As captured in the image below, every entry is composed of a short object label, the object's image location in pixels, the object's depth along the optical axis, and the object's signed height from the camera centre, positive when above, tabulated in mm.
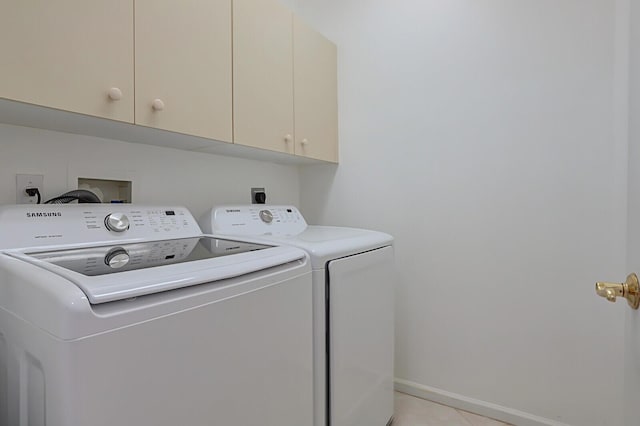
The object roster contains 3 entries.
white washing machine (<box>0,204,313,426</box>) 568 -242
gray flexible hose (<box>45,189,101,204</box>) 1157 +36
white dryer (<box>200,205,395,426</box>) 1138 -384
